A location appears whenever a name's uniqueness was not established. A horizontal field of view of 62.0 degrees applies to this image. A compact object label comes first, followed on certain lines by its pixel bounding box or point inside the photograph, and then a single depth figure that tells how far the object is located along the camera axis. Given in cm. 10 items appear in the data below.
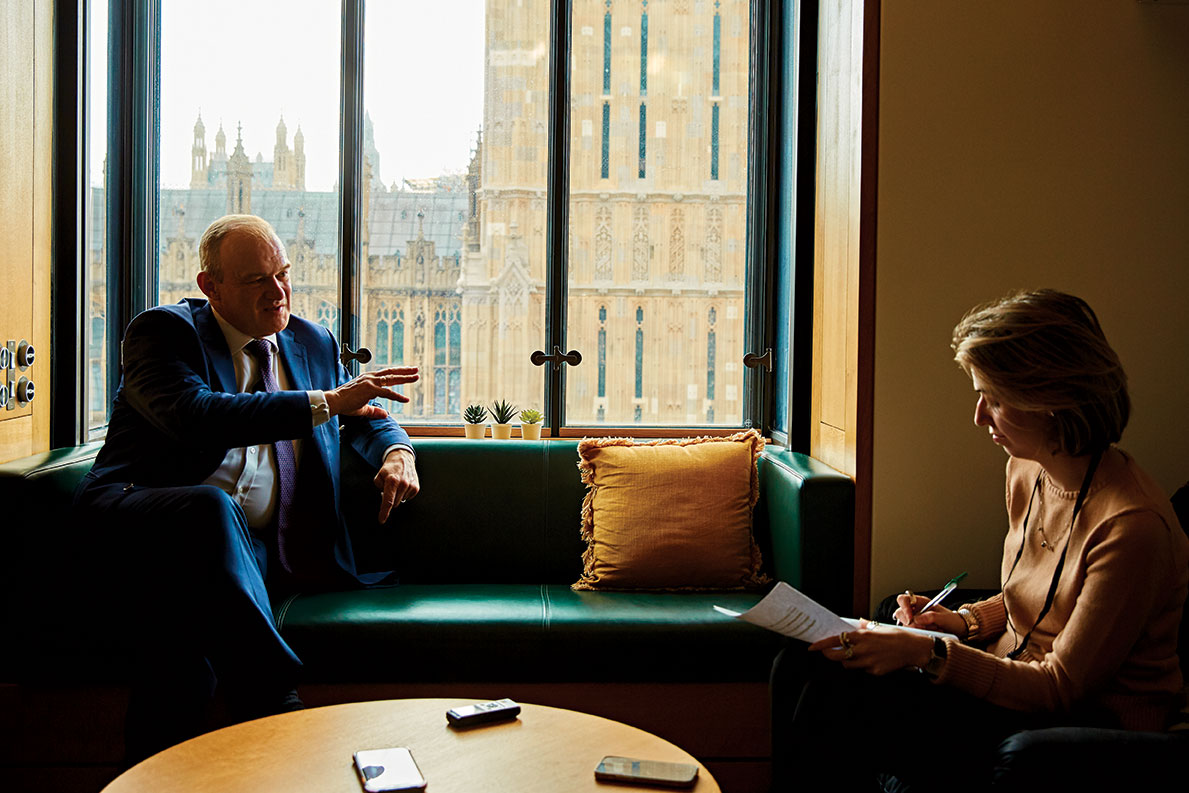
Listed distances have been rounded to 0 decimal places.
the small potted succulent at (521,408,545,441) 325
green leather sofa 227
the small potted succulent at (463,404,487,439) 325
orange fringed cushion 276
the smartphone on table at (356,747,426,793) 141
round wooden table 144
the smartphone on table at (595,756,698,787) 144
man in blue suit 207
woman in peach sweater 147
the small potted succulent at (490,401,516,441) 328
